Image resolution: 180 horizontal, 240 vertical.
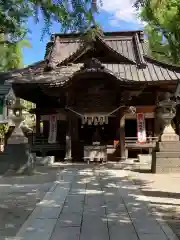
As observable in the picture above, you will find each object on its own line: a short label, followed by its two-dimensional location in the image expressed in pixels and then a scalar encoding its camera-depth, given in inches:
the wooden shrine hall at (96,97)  417.5
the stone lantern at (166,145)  307.4
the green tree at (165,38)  386.7
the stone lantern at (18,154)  318.1
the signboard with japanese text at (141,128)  438.7
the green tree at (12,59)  590.5
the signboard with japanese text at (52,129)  453.7
